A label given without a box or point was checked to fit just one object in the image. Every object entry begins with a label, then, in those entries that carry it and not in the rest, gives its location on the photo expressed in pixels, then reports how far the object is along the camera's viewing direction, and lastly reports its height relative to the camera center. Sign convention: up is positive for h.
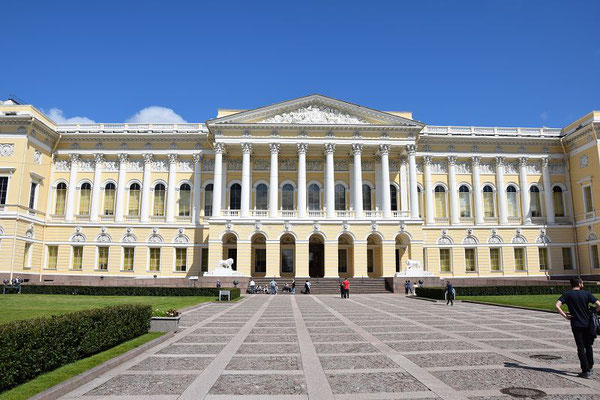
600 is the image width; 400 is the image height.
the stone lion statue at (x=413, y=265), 42.06 +0.62
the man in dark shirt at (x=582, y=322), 8.38 -0.93
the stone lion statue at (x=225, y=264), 41.62 +0.70
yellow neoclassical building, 44.56 +8.13
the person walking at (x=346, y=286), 33.50 -1.02
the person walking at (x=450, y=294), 26.06 -1.25
